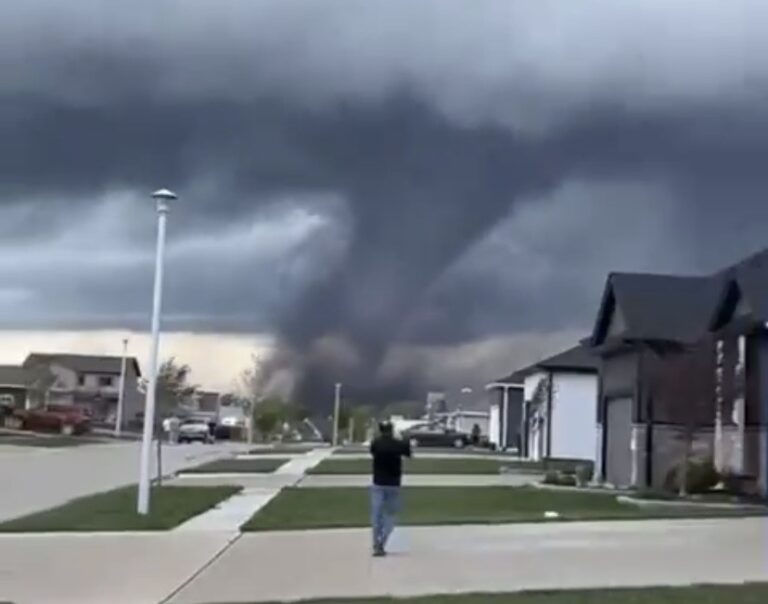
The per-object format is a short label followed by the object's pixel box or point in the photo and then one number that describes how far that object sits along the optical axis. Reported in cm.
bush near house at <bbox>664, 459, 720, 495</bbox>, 3306
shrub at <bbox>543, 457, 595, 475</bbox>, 4661
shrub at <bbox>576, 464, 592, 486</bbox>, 3918
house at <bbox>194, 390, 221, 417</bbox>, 15100
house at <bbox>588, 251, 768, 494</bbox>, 3397
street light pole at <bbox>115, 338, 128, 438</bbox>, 10044
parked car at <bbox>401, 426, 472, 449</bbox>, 9331
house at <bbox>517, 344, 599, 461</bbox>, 6266
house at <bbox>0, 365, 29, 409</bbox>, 13605
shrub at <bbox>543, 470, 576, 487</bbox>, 3810
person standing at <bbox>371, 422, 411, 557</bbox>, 1947
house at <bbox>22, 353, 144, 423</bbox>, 13262
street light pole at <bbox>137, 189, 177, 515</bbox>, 2522
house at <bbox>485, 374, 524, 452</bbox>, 8407
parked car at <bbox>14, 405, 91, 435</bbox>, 9512
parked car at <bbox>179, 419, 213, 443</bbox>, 9169
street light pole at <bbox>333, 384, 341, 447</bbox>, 9419
